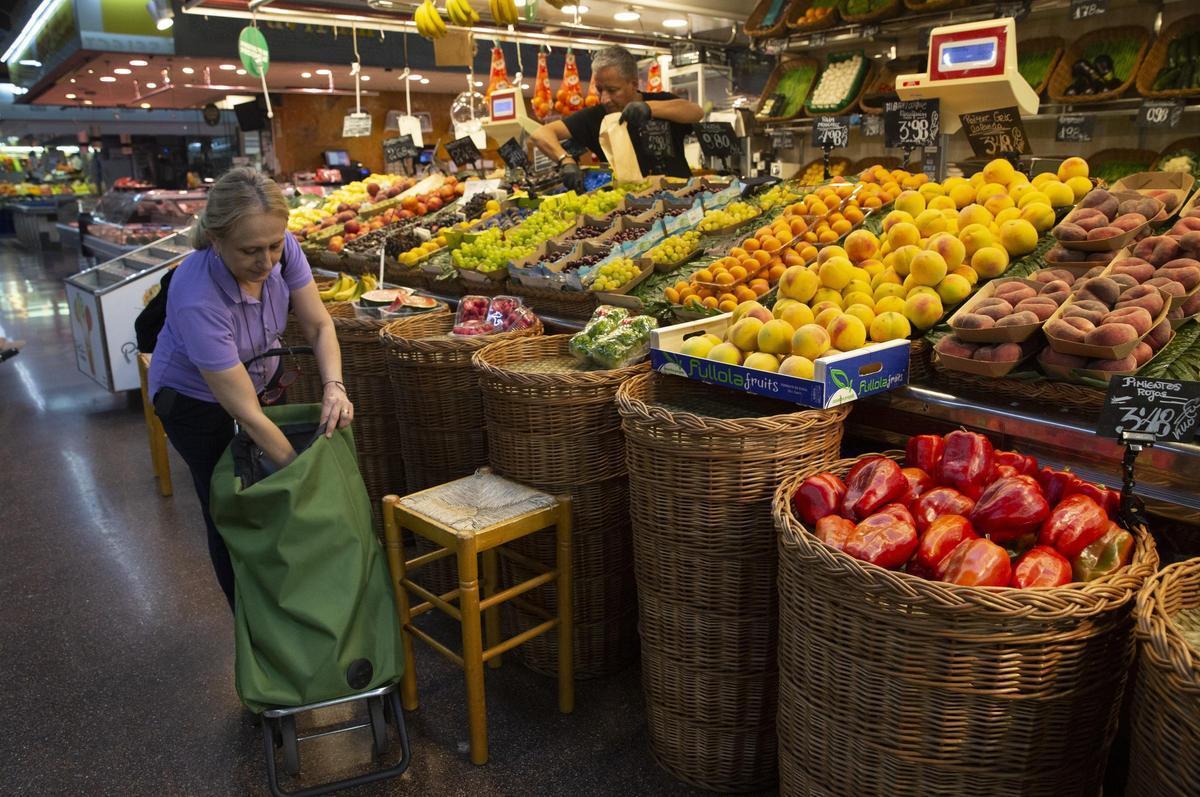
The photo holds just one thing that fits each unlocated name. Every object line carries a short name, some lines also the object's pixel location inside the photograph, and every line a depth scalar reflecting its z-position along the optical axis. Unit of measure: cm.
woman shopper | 210
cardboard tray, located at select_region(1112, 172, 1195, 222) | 235
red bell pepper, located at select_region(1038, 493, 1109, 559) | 148
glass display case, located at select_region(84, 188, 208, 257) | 784
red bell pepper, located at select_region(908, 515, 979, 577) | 148
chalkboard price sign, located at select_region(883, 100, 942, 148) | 304
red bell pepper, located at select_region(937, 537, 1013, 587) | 140
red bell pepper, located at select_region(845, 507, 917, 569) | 149
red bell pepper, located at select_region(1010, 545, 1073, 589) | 140
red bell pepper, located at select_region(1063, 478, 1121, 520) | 160
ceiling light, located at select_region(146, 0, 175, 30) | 824
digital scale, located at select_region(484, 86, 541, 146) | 502
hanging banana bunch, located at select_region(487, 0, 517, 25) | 505
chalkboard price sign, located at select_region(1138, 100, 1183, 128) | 411
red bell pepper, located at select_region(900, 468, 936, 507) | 169
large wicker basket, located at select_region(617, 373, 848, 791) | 187
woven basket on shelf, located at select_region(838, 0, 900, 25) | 502
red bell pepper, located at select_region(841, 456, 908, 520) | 164
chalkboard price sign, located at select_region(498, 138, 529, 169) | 509
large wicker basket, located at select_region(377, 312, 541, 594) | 286
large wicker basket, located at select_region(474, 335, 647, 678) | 237
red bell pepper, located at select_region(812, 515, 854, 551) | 153
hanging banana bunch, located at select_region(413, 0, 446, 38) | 537
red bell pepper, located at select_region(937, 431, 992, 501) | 169
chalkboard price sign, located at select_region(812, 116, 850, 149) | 362
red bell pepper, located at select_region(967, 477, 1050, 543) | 154
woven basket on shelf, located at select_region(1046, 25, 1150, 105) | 439
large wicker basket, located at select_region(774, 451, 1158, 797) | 132
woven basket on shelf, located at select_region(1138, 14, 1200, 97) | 418
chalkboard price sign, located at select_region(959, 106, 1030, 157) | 297
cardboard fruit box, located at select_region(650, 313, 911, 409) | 188
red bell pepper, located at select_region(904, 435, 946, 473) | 179
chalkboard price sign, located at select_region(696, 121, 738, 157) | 418
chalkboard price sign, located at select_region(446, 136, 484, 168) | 545
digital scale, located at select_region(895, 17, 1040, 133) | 280
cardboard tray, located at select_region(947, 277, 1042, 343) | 184
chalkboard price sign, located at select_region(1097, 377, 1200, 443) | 144
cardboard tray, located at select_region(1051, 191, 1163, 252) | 213
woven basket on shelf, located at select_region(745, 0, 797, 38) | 562
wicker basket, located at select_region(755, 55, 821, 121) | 604
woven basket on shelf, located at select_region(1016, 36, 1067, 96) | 466
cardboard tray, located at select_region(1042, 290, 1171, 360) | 170
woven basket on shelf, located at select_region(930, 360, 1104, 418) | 175
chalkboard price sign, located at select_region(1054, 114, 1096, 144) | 423
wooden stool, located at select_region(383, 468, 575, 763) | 218
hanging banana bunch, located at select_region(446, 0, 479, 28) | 537
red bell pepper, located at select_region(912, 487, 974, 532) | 161
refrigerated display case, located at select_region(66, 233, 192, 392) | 536
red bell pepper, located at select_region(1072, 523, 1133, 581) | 147
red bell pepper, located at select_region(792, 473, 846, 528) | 165
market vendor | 446
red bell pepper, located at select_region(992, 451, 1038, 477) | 171
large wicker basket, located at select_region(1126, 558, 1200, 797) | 111
